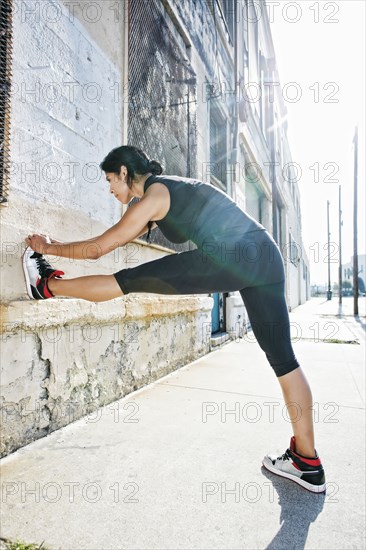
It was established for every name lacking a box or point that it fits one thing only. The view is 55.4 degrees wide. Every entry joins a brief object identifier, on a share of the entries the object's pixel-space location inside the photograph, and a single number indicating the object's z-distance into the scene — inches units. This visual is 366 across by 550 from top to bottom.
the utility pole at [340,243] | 1044.2
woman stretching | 66.0
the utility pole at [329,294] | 1229.3
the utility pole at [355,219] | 608.1
